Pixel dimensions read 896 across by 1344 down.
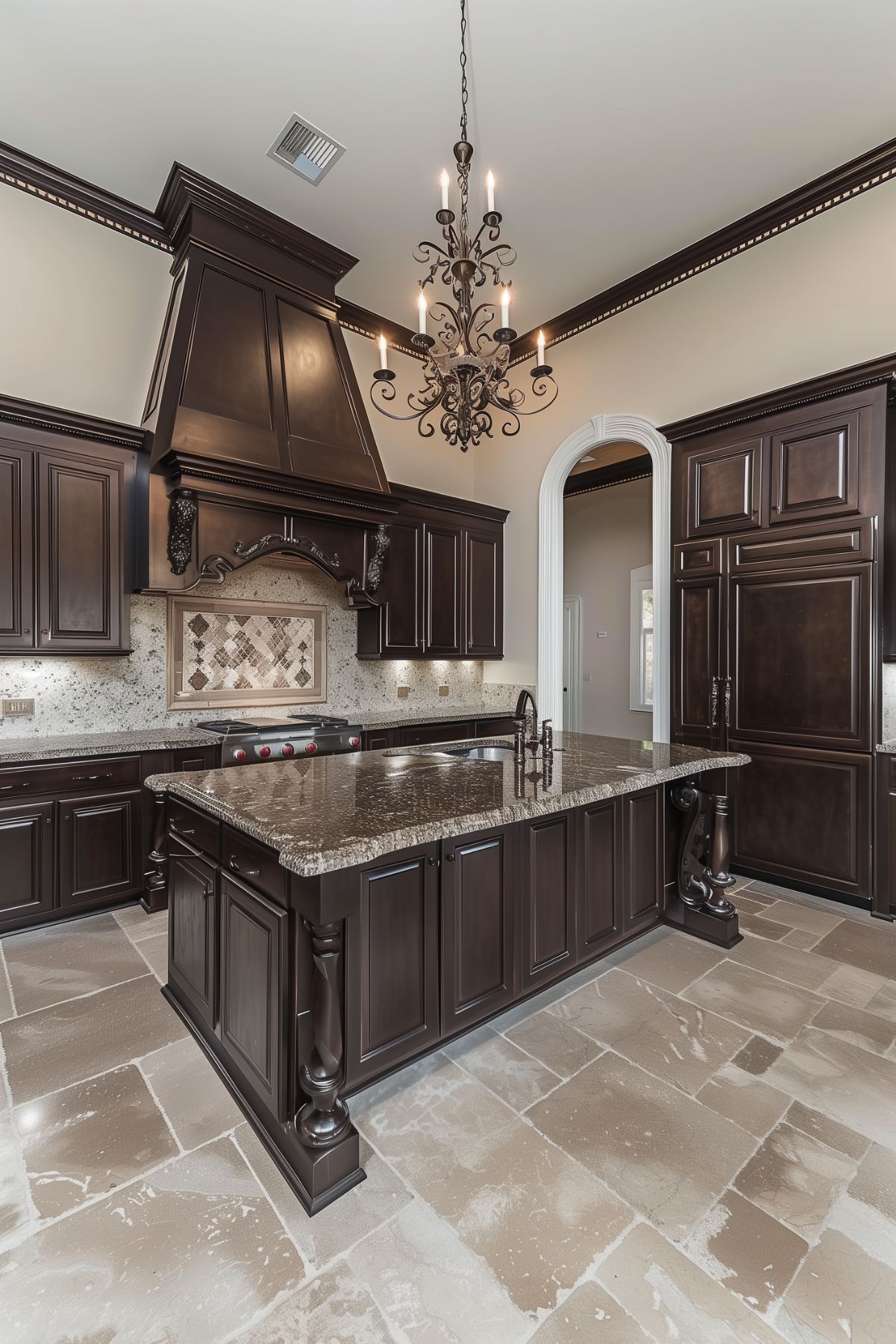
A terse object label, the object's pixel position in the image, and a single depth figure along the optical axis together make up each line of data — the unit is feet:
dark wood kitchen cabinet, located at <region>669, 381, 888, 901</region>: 10.78
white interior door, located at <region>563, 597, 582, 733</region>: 25.08
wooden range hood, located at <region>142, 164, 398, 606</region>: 11.50
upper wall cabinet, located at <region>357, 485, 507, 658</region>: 15.99
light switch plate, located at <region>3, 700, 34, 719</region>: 11.12
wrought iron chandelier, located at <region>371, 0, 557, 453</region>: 7.95
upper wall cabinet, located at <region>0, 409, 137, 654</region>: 10.39
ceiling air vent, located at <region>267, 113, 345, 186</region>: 10.68
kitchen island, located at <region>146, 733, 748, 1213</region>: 5.15
